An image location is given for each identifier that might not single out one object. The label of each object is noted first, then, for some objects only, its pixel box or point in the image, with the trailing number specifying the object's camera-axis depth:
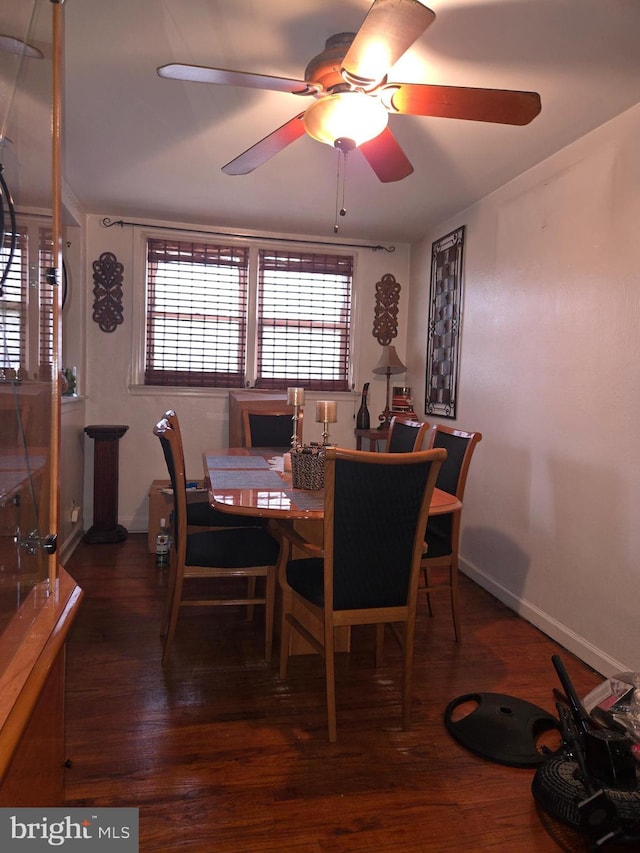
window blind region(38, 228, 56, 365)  1.22
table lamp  4.49
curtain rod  4.22
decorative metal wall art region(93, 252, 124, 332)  4.23
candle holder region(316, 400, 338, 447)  2.50
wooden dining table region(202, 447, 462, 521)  1.97
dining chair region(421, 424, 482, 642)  2.66
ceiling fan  1.67
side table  4.30
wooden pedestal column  4.08
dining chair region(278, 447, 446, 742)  1.79
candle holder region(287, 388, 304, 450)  2.90
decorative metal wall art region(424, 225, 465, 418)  3.91
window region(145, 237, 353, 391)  4.43
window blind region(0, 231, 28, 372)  1.02
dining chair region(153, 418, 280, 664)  2.31
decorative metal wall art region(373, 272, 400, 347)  4.75
